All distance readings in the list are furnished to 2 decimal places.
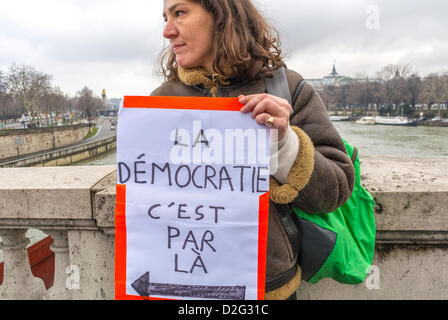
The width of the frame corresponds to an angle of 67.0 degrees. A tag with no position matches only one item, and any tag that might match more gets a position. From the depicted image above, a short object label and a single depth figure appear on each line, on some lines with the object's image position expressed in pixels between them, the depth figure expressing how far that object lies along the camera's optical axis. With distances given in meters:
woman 1.08
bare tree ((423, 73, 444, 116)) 51.62
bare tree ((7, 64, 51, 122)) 38.66
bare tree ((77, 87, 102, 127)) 56.33
